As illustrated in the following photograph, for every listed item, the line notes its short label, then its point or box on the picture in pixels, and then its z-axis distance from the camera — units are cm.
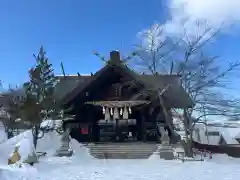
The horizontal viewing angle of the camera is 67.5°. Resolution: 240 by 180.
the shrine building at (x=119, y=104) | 1281
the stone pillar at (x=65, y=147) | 1101
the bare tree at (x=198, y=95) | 1129
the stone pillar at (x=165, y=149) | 1080
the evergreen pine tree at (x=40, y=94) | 1052
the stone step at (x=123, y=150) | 1161
